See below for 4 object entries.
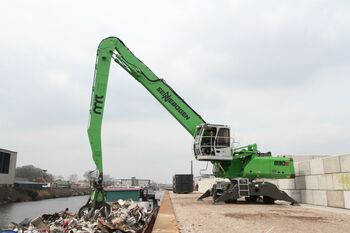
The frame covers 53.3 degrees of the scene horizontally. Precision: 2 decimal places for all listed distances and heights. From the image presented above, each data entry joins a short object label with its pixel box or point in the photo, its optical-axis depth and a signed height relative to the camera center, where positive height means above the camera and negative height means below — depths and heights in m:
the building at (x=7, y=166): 65.56 +4.48
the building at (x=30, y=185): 78.58 +1.08
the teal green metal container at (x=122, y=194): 20.44 -0.29
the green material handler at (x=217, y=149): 15.59 +1.79
